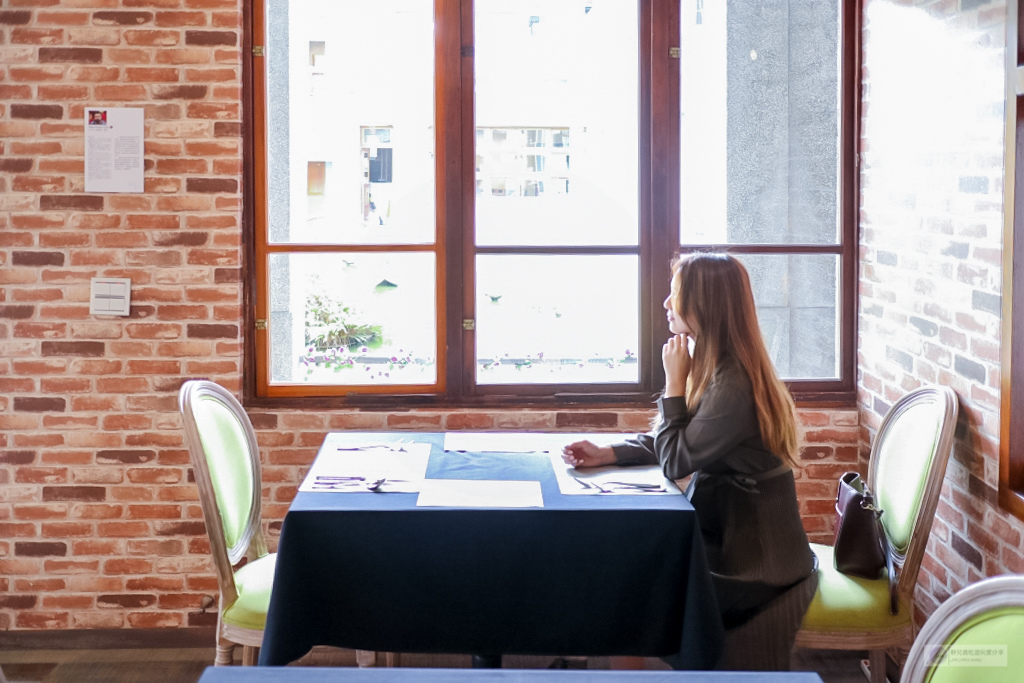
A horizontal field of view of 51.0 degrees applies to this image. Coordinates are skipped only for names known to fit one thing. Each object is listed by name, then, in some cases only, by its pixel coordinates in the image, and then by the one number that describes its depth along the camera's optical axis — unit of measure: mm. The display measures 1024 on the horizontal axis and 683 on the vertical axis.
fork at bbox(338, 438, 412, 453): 3102
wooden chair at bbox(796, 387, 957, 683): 2750
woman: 2670
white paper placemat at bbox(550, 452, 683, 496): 2652
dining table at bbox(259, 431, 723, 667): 2418
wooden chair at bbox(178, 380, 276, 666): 2820
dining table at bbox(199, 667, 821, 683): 1463
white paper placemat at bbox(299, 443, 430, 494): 2666
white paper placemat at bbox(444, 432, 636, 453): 3125
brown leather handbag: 2797
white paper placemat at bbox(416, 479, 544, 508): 2502
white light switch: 3600
